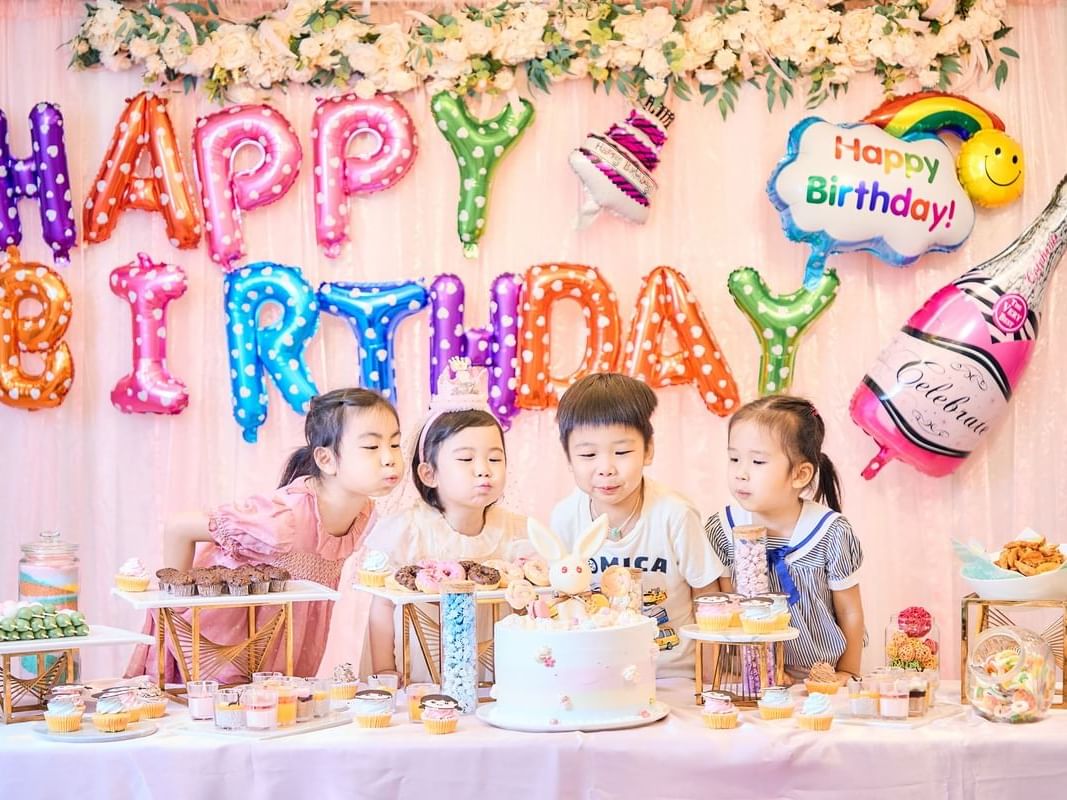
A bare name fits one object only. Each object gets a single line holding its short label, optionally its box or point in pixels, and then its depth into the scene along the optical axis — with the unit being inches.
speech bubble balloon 169.8
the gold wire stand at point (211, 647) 108.3
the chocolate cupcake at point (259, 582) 110.0
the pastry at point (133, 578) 111.7
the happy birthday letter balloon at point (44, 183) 177.0
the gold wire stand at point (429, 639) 112.0
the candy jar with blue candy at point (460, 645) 104.1
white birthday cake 98.7
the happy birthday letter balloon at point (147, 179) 178.2
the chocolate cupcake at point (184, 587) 107.7
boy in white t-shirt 121.1
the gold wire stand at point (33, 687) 103.4
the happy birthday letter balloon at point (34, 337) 176.7
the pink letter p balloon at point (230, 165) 178.4
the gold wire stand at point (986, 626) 108.8
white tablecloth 93.8
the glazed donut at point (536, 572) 104.1
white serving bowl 109.7
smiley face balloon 175.6
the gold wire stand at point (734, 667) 107.7
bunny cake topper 102.2
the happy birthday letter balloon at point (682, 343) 177.5
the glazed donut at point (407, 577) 110.4
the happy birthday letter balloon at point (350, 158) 178.9
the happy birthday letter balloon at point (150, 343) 177.9
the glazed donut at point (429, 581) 108.8
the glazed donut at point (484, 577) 111.3
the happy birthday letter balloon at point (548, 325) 177.9
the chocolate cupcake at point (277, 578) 111.6
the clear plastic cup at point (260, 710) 98.3
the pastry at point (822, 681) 106.3
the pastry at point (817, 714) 99.2
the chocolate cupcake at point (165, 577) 110.3
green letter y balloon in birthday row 177.6
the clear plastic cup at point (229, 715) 98.5
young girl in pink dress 127.3
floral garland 176.6
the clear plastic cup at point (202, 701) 101.8
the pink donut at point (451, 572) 109.4
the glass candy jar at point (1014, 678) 102.0
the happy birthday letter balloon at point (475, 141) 178.2
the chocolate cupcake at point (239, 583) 108.6
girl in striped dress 119.4
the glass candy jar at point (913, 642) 110.3
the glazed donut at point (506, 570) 104.8
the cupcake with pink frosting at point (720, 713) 99.7
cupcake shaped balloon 175.8
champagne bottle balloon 164.6
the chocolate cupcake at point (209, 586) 107.7
